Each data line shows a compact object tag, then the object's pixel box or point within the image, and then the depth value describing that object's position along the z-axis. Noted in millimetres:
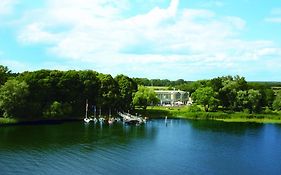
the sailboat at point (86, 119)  84856
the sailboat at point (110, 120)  84238
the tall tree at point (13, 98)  76688
